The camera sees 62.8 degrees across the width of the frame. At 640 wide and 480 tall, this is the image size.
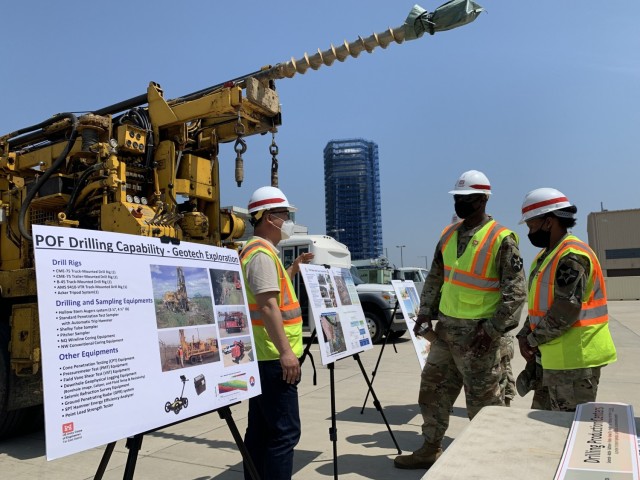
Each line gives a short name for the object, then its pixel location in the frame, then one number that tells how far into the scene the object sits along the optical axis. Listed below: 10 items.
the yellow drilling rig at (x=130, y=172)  5.08
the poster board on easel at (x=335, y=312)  3.96
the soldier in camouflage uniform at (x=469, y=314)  3.55
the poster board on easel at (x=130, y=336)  1.83
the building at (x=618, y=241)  52.41
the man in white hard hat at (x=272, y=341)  2.93
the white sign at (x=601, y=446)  1.22
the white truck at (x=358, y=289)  11.94
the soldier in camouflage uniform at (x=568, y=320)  3.03
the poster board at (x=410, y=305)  5.31
